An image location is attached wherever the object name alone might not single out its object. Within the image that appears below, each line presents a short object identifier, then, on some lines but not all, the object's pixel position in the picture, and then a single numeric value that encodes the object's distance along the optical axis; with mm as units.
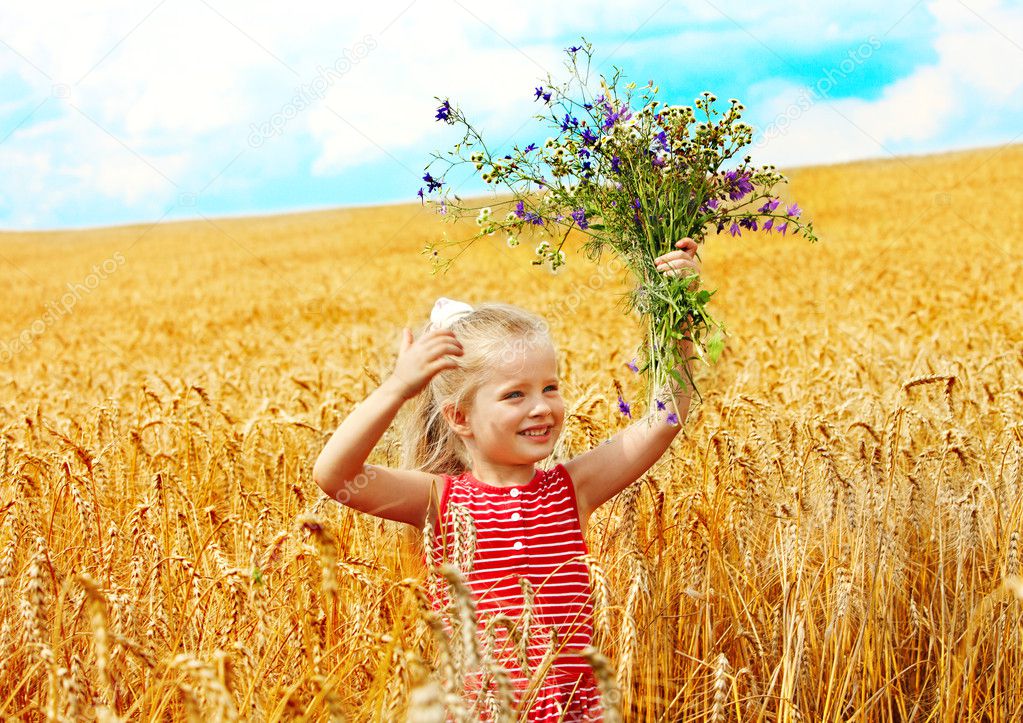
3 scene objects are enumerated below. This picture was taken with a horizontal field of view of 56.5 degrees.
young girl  1960
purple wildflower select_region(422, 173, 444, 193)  2369
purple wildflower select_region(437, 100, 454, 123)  2326
